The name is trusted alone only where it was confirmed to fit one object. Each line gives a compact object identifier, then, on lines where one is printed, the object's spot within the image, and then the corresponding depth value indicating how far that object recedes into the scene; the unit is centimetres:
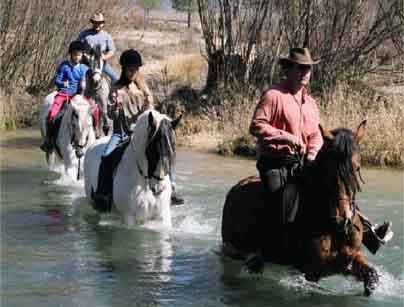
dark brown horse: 768
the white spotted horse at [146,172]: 1031
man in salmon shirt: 809
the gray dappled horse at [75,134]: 1418
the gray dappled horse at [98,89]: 1484
